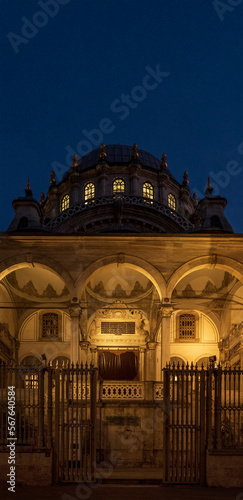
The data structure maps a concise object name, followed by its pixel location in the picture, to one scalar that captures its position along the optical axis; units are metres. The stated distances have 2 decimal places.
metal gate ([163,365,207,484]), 11.59
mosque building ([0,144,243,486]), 20.58
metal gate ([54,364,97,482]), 11.54
